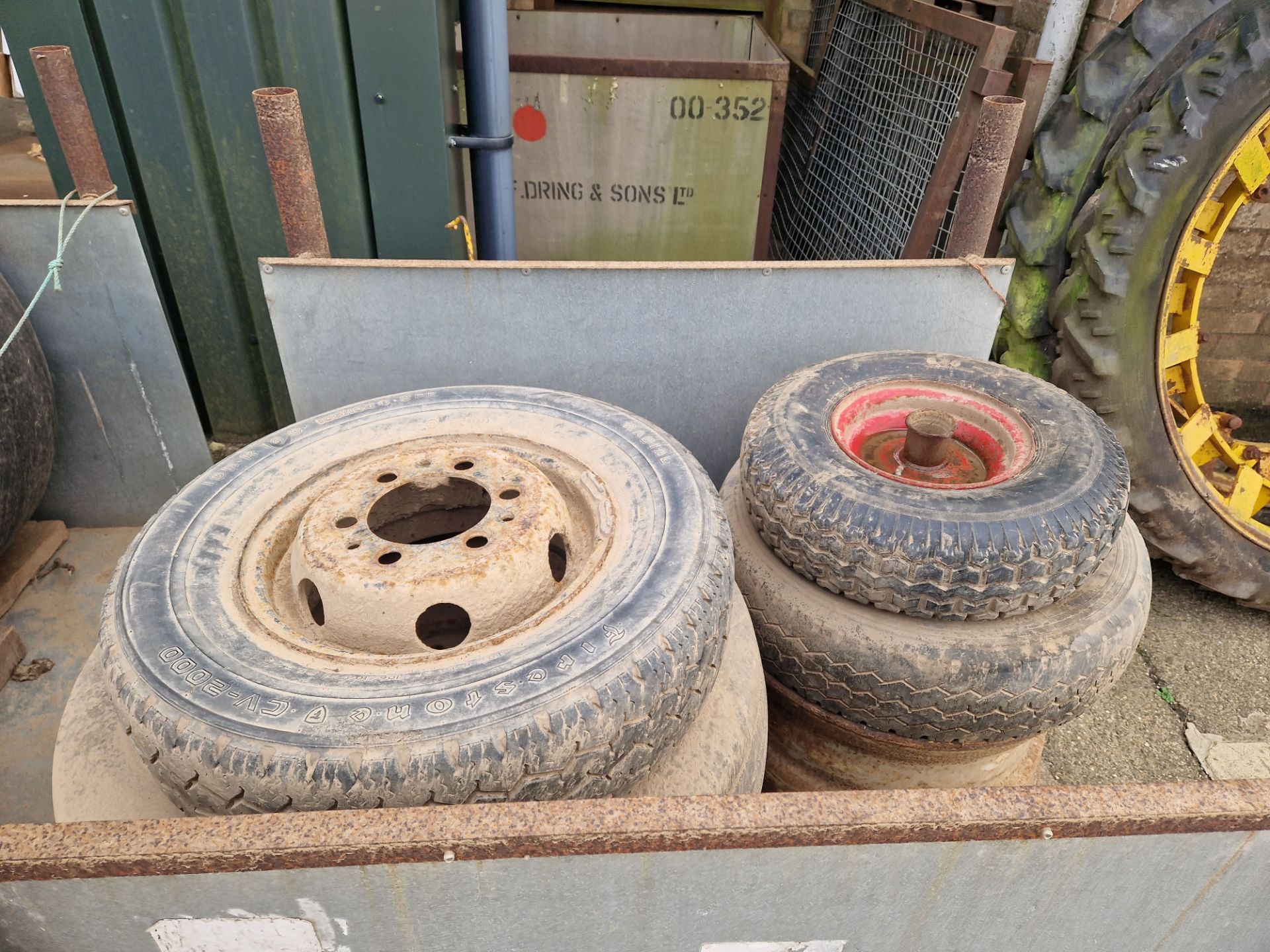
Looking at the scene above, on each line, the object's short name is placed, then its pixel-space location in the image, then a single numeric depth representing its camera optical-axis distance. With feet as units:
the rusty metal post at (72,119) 6.66
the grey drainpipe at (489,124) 8.12
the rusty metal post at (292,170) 6.36
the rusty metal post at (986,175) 7.02
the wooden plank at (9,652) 7.29
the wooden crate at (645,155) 12.20
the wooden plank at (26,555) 7.89
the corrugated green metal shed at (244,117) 7.96
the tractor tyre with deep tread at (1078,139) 8.09
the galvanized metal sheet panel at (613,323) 7.01
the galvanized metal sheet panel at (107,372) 7.27
